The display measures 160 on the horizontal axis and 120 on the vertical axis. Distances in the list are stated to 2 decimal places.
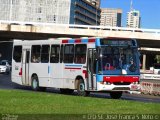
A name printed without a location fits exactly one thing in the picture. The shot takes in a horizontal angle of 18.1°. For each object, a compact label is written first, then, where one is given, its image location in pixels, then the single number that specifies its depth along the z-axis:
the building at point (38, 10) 161.25
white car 58.00
